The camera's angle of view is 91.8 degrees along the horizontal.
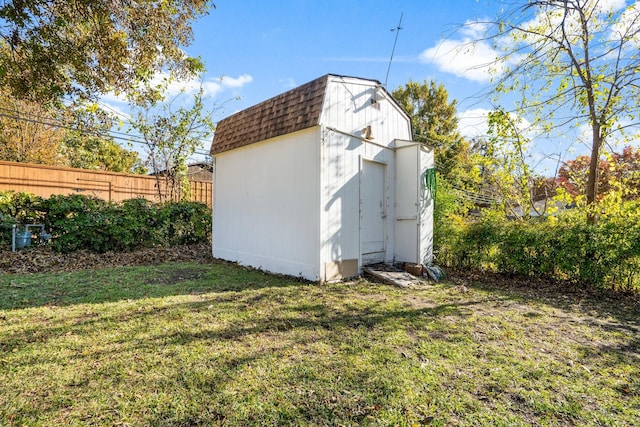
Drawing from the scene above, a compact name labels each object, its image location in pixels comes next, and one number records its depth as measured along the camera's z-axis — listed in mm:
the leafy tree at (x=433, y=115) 20578
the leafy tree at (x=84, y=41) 4379
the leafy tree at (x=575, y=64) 5340
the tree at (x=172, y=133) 10852
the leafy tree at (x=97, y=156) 18120
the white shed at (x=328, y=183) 5203
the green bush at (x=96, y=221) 7168
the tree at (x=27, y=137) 13734
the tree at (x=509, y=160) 6723
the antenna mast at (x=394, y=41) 6171
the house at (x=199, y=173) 22098
